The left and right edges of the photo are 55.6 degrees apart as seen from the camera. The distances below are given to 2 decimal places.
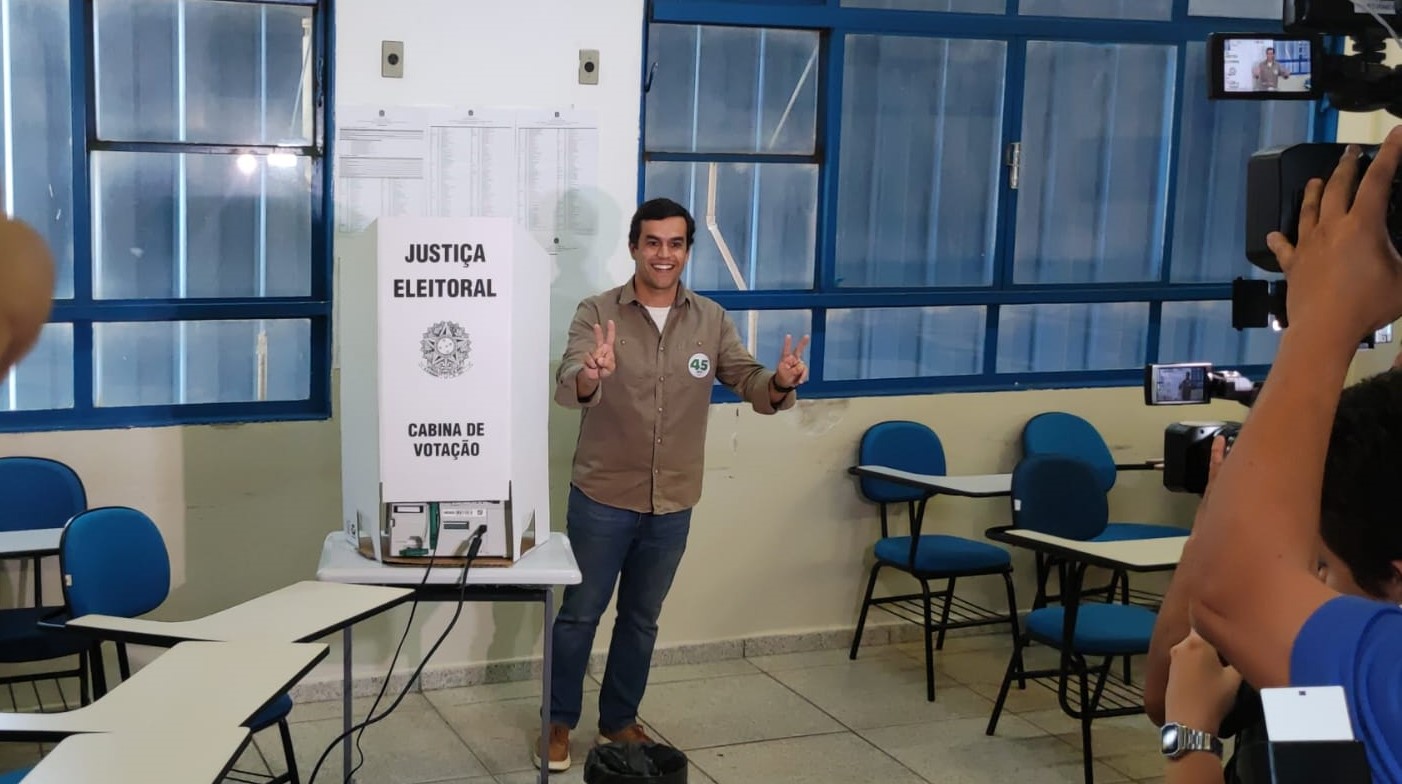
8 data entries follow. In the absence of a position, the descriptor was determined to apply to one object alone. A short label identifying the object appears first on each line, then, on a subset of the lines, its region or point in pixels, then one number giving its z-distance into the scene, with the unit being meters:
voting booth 3.18
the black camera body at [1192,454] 1.49
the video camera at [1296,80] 1.19
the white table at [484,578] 3.25
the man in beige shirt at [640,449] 3.76
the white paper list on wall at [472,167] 4.09
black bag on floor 3.41
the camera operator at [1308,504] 0.94
